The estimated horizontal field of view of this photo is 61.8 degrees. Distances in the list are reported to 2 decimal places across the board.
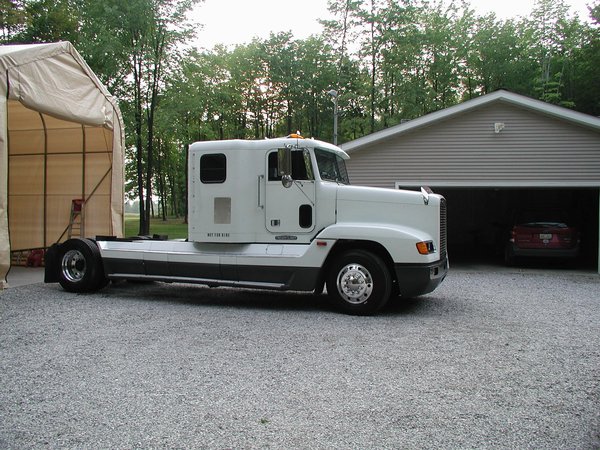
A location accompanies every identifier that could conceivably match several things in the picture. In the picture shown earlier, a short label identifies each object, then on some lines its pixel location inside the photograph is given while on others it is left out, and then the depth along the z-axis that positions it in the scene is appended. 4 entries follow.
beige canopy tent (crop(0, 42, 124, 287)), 12.55
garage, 12.88
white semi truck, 7.39
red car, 13.66
